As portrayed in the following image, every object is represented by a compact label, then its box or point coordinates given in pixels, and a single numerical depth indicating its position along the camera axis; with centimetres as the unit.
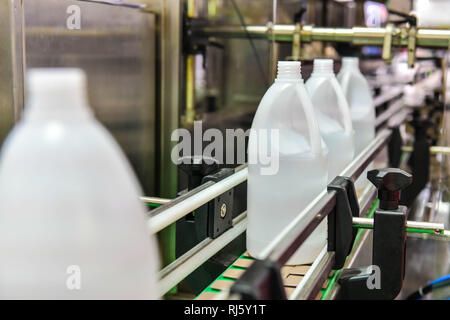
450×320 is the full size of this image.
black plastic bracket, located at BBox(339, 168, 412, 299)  97
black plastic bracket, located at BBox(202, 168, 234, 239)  99
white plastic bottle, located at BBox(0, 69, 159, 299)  43
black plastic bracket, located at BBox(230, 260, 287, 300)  53
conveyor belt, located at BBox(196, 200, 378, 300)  89
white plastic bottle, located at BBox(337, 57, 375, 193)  165
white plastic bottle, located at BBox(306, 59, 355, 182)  129
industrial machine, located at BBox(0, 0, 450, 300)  95
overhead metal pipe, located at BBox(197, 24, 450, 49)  188
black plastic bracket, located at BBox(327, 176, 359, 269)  95
